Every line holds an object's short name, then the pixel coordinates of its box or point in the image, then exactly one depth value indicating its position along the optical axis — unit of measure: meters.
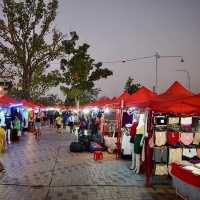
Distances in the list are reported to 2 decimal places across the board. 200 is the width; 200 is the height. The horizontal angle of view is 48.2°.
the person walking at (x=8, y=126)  12.30
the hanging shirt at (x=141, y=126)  7.17
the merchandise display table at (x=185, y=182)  4.74
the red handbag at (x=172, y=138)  6.37
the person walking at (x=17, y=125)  14.19
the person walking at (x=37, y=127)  15.68
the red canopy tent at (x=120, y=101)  9.29
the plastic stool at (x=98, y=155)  9.12
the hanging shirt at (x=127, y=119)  9.77
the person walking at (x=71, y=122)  20.87
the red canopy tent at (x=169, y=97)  6.24
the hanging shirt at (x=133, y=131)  7.59
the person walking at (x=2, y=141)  9.36
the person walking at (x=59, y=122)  19.90
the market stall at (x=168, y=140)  6.19
